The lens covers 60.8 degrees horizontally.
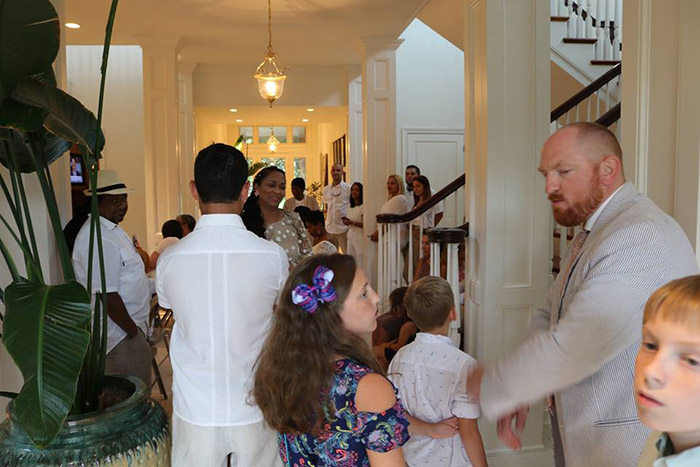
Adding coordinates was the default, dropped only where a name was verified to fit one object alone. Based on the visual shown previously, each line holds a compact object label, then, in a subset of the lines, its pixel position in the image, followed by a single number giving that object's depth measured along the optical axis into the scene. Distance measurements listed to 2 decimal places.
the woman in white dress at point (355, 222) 7.76
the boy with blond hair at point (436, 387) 2.26
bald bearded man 1.46
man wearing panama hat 2.62
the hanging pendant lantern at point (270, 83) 6.37
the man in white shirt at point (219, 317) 1.72
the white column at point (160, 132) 6.97
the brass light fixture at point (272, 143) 18.09
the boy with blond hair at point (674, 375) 0.86
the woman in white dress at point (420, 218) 5.52
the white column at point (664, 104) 1.85
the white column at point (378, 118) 7.16
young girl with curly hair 1.40
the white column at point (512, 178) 3.24
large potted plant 1.37
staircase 6.11
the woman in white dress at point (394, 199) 6.44
